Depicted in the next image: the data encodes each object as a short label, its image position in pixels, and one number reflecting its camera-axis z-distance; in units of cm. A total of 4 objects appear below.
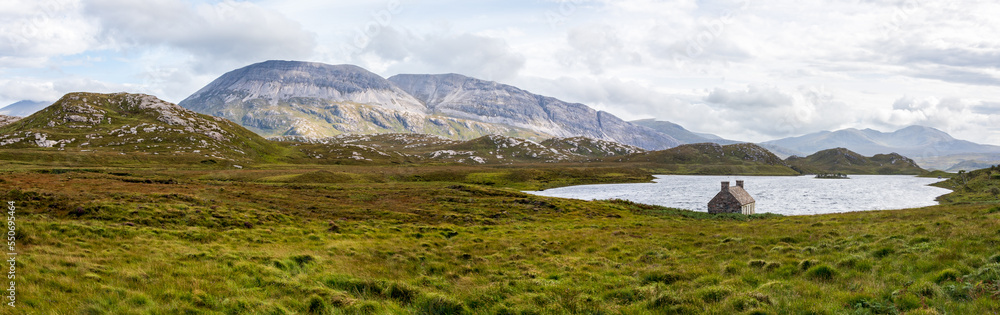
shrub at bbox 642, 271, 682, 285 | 1614
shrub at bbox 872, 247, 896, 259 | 1797
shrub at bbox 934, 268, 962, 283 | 1277
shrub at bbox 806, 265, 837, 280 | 1504
